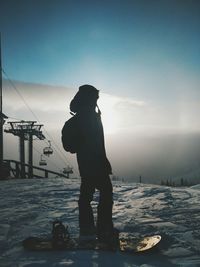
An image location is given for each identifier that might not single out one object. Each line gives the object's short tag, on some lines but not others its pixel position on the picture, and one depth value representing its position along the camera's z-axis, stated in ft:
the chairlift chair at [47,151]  78.89
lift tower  73.72
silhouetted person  10.11
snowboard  8.76
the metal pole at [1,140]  46.86
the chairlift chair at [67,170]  91.96
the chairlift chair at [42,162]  88.19
